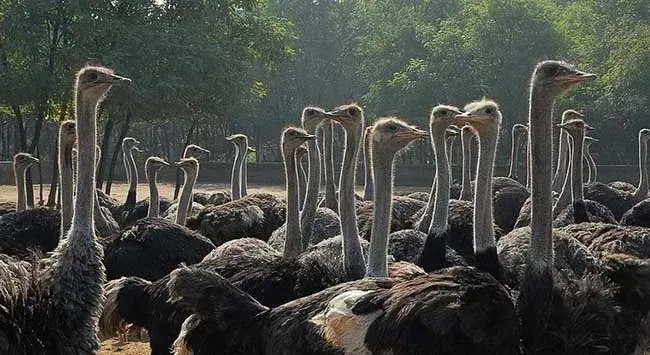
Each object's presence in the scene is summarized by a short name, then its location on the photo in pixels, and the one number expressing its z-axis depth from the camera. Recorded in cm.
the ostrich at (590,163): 2628
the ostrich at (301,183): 1661
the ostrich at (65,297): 786
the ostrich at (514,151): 2692
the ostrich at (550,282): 830
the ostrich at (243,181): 2412
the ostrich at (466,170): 1869
